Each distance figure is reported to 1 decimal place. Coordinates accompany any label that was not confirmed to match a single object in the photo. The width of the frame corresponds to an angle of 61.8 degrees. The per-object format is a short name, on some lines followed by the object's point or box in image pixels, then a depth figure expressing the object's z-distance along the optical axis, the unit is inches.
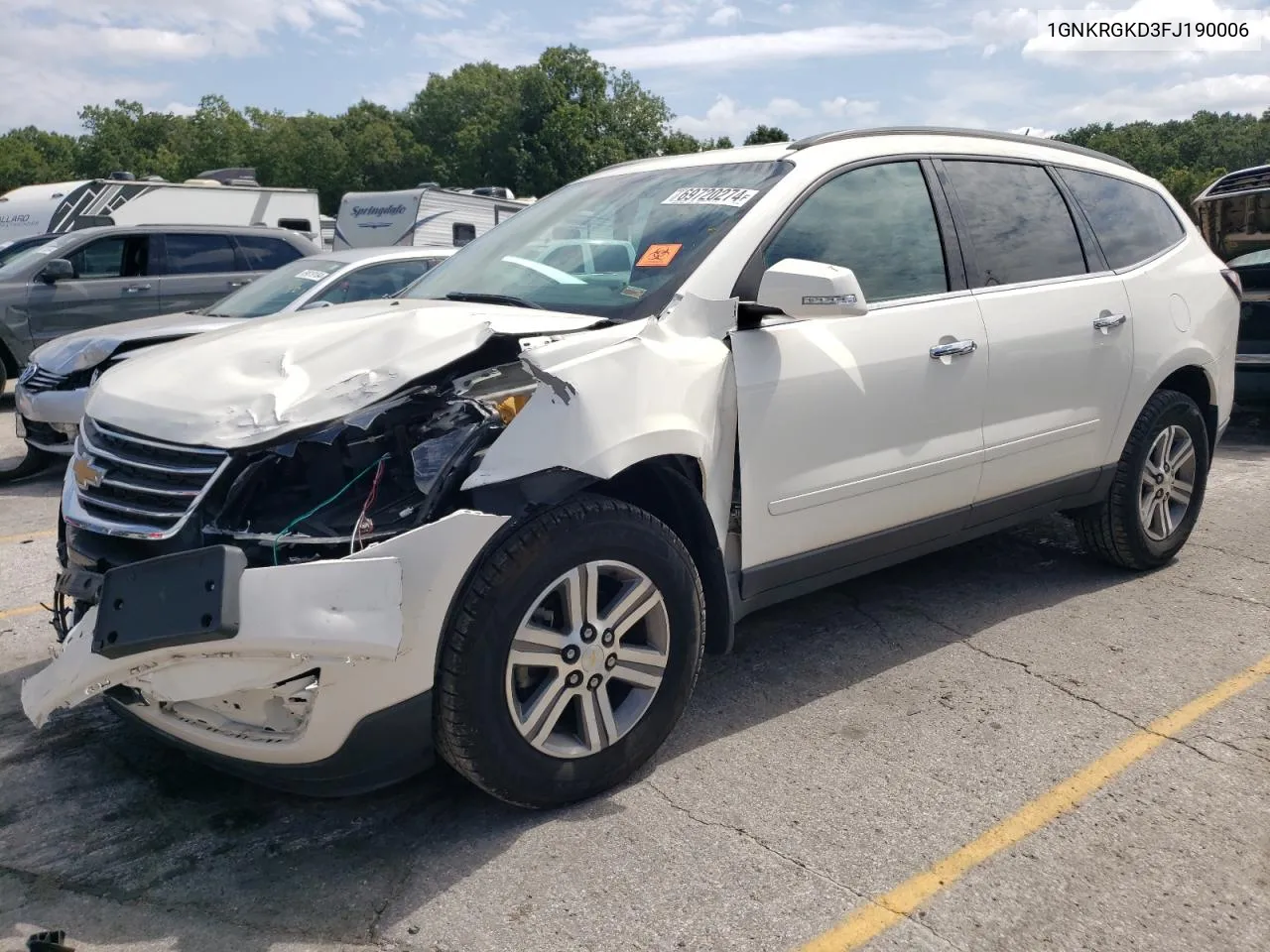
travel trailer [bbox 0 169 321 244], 660.1
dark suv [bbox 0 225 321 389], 422.0
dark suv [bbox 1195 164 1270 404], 324.2
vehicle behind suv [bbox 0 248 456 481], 264.5
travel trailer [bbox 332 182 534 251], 697.0
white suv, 99.2
